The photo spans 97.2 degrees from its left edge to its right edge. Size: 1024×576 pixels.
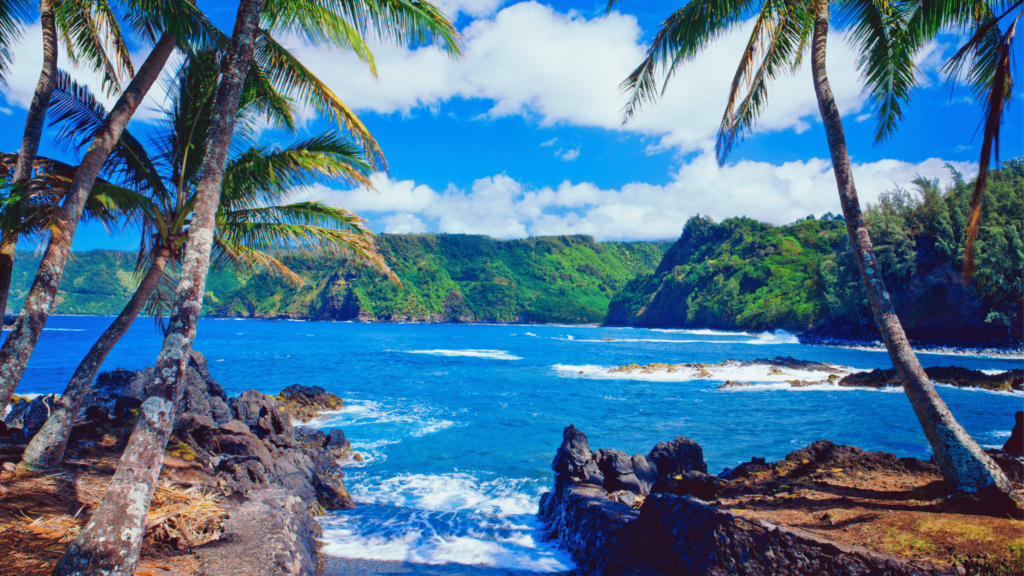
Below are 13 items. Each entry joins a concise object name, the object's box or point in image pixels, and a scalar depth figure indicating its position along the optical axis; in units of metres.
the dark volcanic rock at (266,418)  8.27
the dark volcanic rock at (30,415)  8.09
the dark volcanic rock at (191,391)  9.02
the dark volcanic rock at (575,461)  7.41
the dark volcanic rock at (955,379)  17.31
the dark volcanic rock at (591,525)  4.80
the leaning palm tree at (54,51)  5.00
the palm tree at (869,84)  4.13
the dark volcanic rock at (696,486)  5.98
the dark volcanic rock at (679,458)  8.44
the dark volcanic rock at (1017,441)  6.56
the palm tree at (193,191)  5.18
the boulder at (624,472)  7.38
